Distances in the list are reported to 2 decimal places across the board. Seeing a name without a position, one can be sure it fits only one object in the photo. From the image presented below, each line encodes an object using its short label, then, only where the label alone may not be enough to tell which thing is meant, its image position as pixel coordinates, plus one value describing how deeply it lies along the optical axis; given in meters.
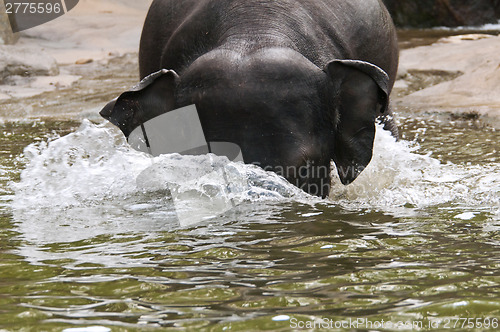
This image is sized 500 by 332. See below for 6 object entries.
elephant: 6.99
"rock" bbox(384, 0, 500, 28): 27.97
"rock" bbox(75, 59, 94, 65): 21.67
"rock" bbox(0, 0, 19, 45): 21.34
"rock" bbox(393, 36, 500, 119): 13.77
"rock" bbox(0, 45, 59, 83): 17.82
